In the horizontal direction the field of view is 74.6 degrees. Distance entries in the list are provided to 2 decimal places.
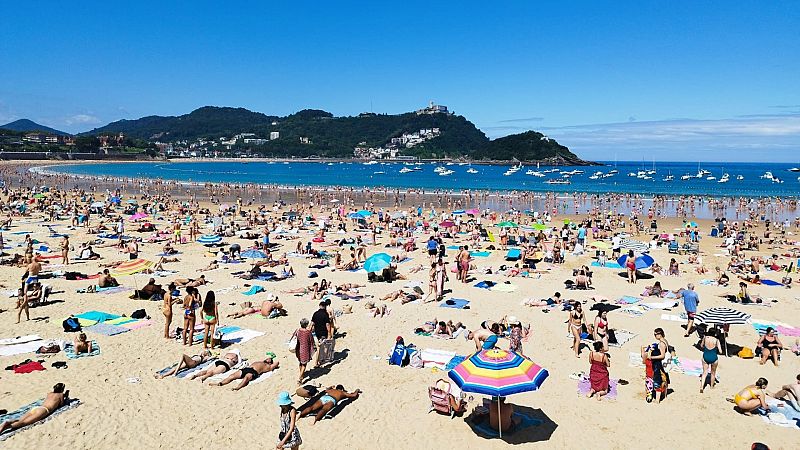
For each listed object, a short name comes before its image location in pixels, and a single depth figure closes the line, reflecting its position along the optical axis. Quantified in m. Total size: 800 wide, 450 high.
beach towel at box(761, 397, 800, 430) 7.20
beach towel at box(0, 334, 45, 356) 9.55
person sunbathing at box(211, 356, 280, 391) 8.38
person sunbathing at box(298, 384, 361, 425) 7.34
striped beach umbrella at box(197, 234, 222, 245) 21.73
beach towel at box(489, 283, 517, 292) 14.89
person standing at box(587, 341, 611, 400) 8.04
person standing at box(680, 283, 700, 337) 11.33
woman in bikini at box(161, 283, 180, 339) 10.40
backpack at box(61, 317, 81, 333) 10.72
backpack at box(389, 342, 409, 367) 9.26
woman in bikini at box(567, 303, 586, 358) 9.91
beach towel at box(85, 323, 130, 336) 10.73
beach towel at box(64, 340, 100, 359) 9.38
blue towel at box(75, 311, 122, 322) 11.47
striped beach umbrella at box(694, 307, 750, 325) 9.73
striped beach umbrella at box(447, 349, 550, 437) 6.42
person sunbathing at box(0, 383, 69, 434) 6.81
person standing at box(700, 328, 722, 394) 8.28
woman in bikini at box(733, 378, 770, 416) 7.52
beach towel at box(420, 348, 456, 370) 9.34
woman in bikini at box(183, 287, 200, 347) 10.07
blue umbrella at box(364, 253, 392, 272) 15.02
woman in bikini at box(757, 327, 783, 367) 9.42
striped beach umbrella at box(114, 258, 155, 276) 14.72
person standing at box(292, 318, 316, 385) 8.41
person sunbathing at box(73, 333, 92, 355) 9.42
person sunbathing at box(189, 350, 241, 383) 8.62
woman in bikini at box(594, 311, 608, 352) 9.97
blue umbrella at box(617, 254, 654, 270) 15.84
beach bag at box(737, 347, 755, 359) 9.73
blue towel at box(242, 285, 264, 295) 14.24
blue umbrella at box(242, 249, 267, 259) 18.50
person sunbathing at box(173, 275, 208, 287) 14.98
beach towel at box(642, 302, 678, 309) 13.11
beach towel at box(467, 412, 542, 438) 7.01
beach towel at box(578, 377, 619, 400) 8.14
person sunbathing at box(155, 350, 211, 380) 8.75
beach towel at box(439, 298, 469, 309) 13.27
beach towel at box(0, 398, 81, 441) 6.79
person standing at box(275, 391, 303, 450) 6.23
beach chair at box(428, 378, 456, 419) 7.48
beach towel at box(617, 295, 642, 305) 13.59
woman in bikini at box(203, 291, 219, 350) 9.74
